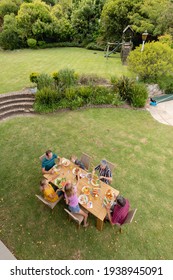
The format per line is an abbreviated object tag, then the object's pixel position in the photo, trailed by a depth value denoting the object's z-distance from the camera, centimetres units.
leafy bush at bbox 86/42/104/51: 2394
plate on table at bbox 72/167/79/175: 503
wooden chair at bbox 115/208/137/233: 404
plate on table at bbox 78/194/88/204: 431
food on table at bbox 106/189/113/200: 439
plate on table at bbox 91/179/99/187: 467
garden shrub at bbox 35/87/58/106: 938
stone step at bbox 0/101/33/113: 910
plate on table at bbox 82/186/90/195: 452
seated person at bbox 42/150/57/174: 512
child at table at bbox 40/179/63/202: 431
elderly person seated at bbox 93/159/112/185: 504
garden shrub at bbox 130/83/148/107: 1033
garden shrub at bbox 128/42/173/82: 1078
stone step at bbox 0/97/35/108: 934
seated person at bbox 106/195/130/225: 396
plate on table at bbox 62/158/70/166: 531
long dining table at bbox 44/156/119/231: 421
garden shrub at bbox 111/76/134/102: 1032
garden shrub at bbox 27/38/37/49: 2255
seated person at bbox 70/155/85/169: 547
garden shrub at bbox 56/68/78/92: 1037
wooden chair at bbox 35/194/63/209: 437
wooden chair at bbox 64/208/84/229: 426
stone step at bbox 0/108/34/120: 888
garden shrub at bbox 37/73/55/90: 995
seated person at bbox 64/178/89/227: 401
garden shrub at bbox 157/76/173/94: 1231
